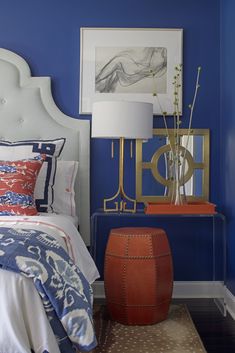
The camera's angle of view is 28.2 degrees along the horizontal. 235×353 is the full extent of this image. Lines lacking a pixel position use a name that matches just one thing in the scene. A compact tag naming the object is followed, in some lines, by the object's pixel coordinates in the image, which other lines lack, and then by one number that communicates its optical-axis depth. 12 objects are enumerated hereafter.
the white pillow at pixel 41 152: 3.10
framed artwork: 3.57
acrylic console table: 3.62
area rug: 2.50
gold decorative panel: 3.59
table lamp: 3.11
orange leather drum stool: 2.87
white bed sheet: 1.64
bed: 1.70
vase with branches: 3.48
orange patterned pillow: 2.75
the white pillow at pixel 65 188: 3.24
